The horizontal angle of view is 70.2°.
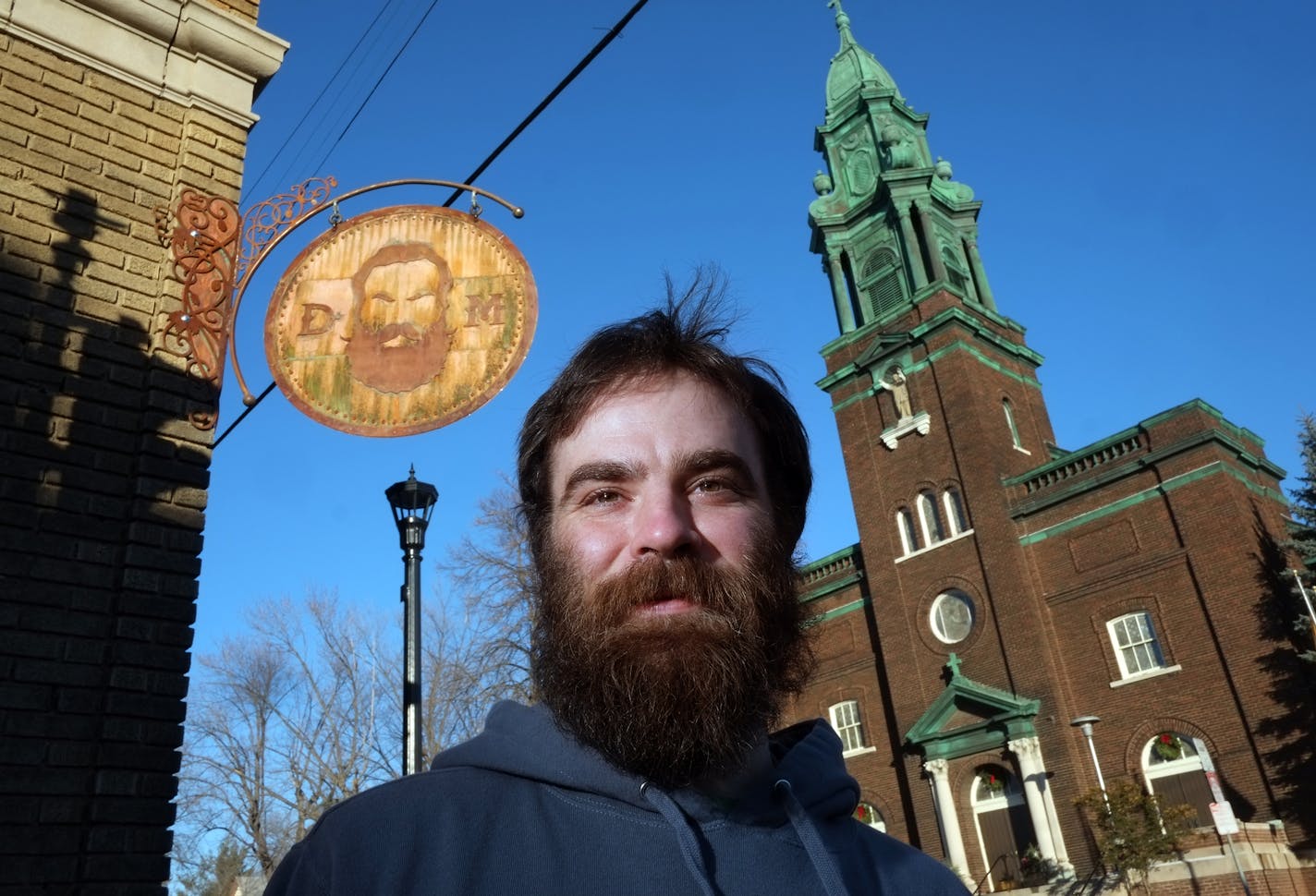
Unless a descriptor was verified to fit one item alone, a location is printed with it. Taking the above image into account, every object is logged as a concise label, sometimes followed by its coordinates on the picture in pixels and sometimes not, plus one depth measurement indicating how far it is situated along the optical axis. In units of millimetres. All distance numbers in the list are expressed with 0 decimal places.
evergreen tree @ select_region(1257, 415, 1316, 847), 20797
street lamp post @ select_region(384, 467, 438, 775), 7723
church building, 22562
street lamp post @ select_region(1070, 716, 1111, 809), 22266
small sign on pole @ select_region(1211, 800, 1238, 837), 17234
